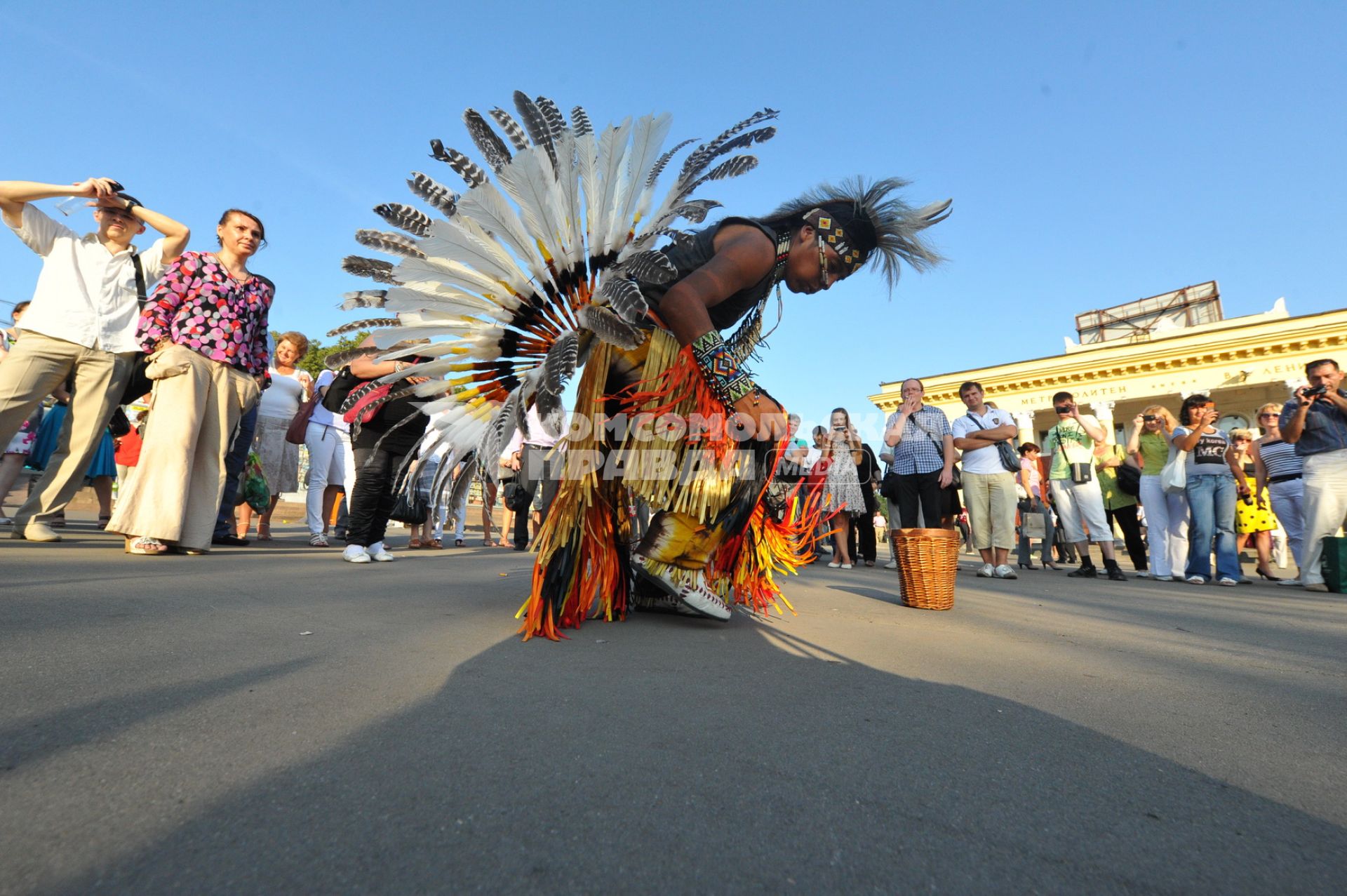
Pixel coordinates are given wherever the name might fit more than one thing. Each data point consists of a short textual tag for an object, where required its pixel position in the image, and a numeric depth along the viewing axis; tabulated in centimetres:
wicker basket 337
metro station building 2498
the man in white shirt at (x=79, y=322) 372
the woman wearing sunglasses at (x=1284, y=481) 589
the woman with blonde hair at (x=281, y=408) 600
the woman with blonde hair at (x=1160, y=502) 628
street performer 218
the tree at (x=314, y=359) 3044
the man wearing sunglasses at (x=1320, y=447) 512
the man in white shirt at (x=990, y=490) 584
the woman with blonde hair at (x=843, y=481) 709
